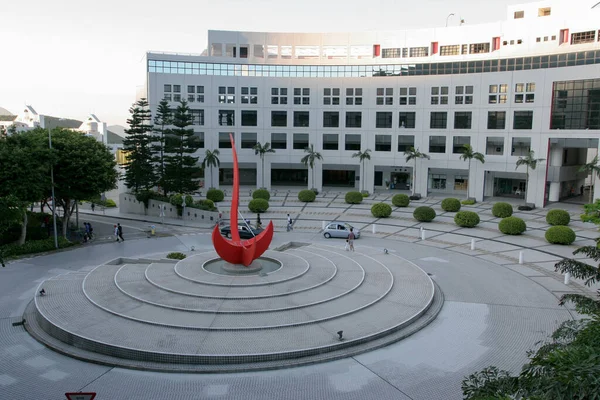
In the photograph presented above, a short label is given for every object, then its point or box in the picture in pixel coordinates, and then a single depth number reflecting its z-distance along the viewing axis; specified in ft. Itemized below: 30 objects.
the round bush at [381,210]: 125.39
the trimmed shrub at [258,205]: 132.36
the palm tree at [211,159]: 167.32
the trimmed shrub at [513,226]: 104.37
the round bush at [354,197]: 146.41
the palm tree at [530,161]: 139.03
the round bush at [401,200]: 138.10
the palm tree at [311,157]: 170.91
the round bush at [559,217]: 109.50
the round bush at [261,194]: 145.48
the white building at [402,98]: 148.05
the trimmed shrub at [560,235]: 94.84
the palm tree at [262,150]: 172.14
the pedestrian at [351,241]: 89.24
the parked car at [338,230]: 106.22
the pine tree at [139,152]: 143.54
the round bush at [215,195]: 148.87
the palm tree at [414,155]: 160.86
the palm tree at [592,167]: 124.51
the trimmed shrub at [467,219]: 112.57
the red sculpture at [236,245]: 68.85
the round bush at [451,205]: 131.44
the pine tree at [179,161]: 141.59
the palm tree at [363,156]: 166.71
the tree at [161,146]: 144.48
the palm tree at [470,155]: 150.92
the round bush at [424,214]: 119.44
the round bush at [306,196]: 151.12
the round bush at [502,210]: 121.80
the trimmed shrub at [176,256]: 81.61
